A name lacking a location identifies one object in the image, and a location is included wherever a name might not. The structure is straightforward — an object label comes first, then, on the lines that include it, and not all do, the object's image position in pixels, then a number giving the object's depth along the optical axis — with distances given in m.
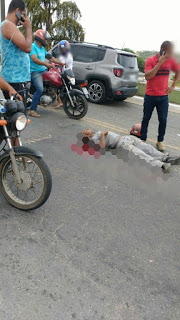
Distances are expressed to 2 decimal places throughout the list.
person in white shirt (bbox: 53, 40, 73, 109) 7.17
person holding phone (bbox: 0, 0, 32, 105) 3.28
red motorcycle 6.75
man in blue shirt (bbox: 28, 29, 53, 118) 5.88
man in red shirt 4.53
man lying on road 4.19
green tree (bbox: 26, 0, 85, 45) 21.97
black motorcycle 2.79
